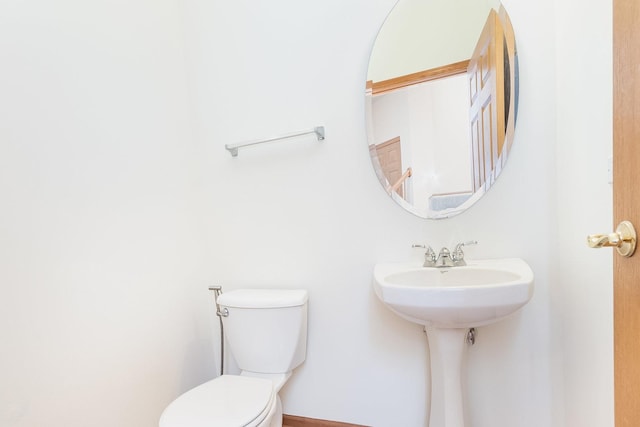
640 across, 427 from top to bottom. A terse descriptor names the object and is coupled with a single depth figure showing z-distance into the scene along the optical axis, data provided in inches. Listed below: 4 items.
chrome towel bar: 51.0
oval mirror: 44.4
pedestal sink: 35.2
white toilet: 45.3
